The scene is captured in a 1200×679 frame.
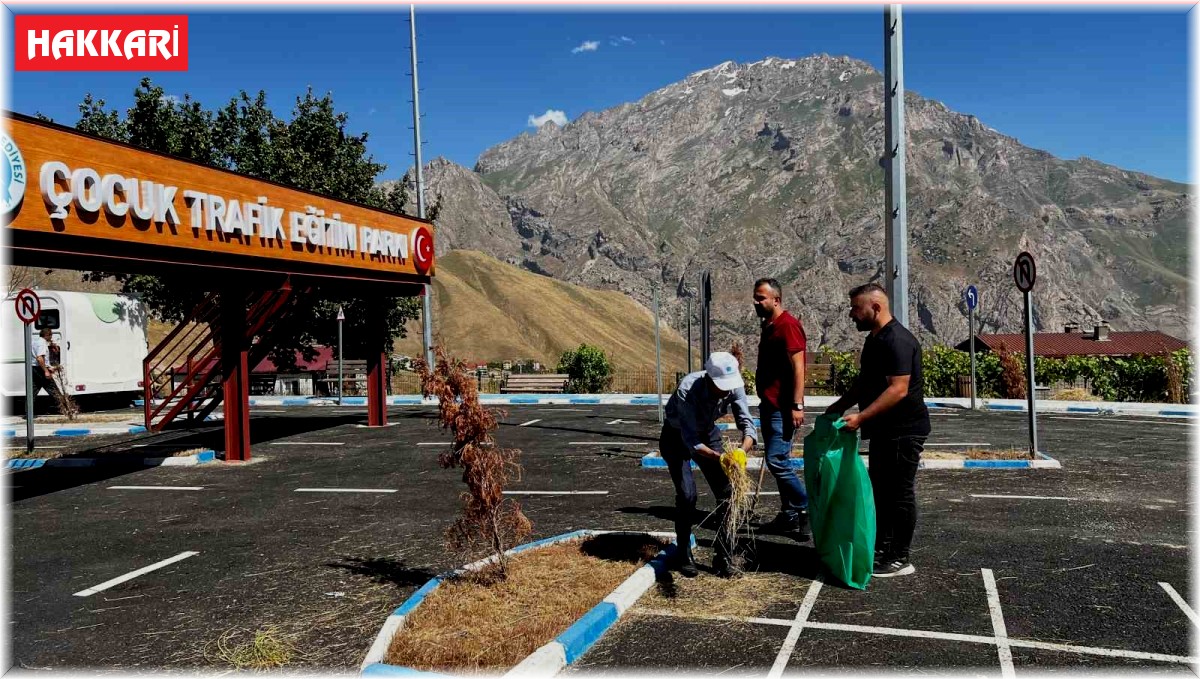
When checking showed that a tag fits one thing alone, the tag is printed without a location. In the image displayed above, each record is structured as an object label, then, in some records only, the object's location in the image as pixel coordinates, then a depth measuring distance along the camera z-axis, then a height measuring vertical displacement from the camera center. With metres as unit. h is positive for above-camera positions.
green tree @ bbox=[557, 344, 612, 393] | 30.17 -0.92
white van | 24.56 +0.64
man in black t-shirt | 6.18 -0.62
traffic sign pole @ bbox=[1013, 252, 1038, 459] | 11.77 +0.37
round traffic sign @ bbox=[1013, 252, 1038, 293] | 12.05 +0.90
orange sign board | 9.26 +2.08
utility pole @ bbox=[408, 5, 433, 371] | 26.64 +5.74
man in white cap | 5.91 -0.67
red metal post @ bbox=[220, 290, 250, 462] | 13.88 -0.27
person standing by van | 24.20 +0.03
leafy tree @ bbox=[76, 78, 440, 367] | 28.80 +7.32
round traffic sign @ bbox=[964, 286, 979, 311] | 21.02 +0.98
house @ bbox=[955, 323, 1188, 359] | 60.03 -0.76
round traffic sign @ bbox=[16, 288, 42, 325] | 15.18 +1.04
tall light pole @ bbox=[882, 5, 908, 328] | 11.66 +2.45
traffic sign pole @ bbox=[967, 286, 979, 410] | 19.91 +0.86
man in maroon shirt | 7.41 -0.45
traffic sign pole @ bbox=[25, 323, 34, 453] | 15.24 -0.74
